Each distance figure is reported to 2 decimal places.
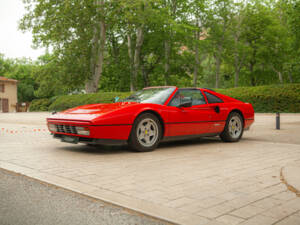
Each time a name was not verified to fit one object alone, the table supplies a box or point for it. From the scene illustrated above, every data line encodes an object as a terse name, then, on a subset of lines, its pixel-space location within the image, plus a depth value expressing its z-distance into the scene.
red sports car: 6.25
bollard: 11.69
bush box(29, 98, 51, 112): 38.80
